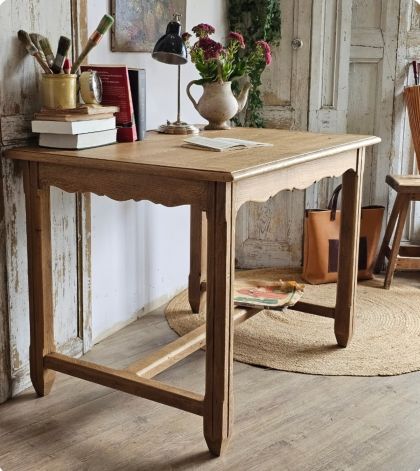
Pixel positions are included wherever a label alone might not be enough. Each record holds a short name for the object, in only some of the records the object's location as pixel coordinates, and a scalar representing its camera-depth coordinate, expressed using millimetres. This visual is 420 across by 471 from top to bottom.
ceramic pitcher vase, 2969
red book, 2498
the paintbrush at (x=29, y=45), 2346
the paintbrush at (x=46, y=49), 2383
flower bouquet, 2906
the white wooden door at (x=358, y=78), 3920
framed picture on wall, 2947
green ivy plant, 3859
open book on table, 2387
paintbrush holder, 2385
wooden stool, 3771
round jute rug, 2875
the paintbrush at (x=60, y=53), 2337
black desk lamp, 2791
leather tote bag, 3850
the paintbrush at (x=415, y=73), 3982
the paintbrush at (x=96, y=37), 2367
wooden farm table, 2066
